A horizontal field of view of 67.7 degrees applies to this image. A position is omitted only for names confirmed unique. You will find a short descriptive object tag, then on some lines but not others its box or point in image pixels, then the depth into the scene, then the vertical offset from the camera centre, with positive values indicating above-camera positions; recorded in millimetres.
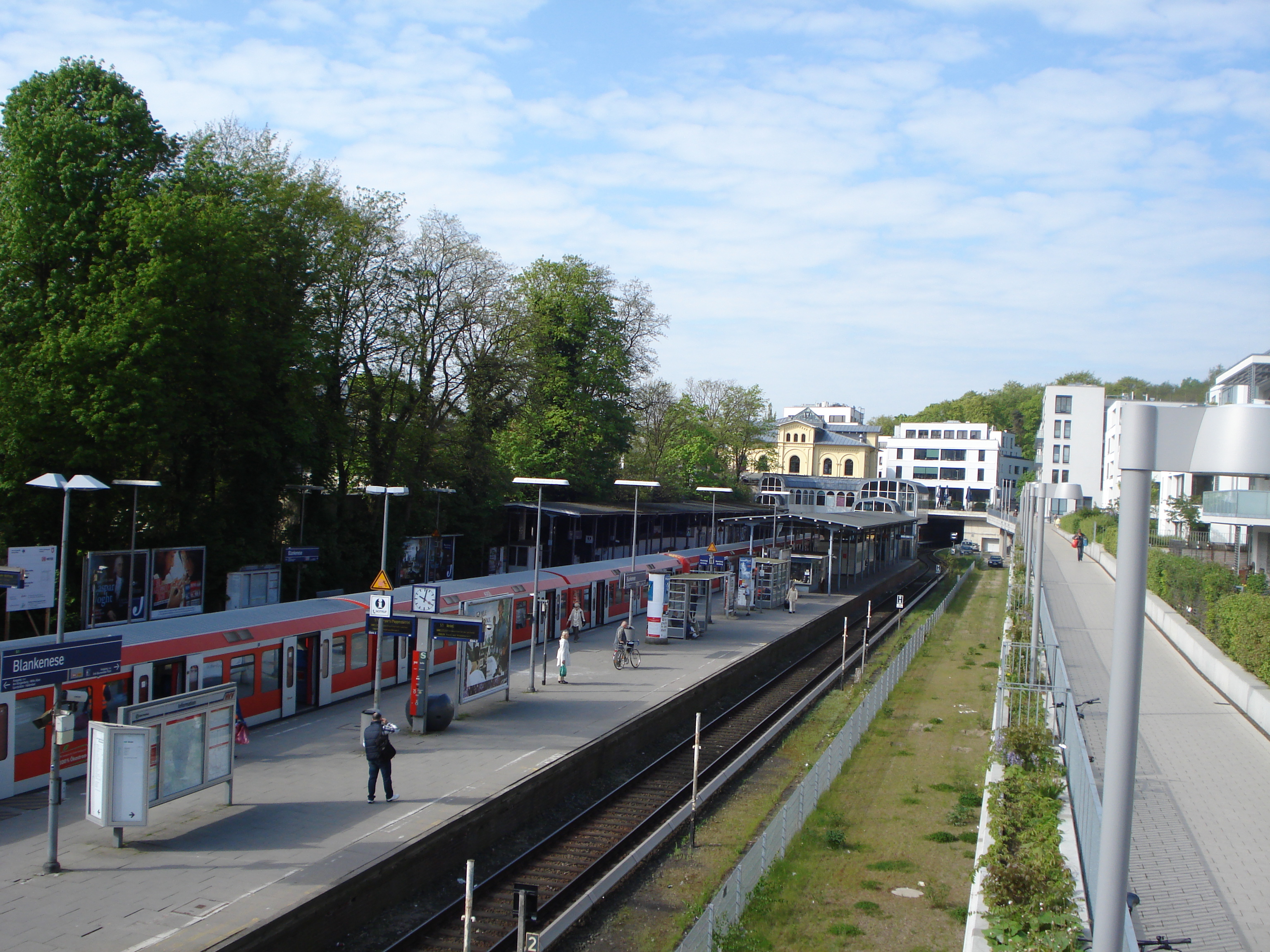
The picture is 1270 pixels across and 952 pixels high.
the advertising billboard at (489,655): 19625 -3753
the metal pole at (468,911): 9039 -4255
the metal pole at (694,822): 13875 -4923
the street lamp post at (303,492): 29000 -699
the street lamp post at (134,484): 20234 -511
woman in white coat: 23375 -4283
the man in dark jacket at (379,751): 13547 -4003
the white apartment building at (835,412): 142625 +12939
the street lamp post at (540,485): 22188 -84
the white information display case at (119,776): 11789 -3950
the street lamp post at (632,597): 30781 -3987
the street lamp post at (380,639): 16969 -3097
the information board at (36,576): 18000 -2375
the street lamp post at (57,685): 10789 -2807
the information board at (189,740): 12438 -3776
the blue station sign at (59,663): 11930 -2672
